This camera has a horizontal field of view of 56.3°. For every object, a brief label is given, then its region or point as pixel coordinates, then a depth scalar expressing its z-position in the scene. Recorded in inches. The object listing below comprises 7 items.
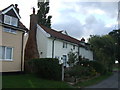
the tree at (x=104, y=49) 886.4
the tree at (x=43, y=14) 1046.6
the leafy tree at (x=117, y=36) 1138.2
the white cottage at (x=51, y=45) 664.0
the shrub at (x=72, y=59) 640.4
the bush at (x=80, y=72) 489.3
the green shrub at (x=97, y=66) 684.7
